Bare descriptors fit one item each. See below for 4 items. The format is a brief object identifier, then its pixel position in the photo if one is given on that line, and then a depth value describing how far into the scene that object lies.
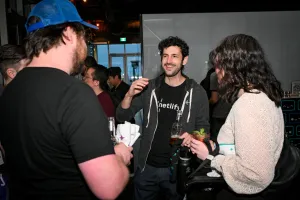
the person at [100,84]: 3.19
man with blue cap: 0.93
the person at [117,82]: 5.75
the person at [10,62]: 2.23
